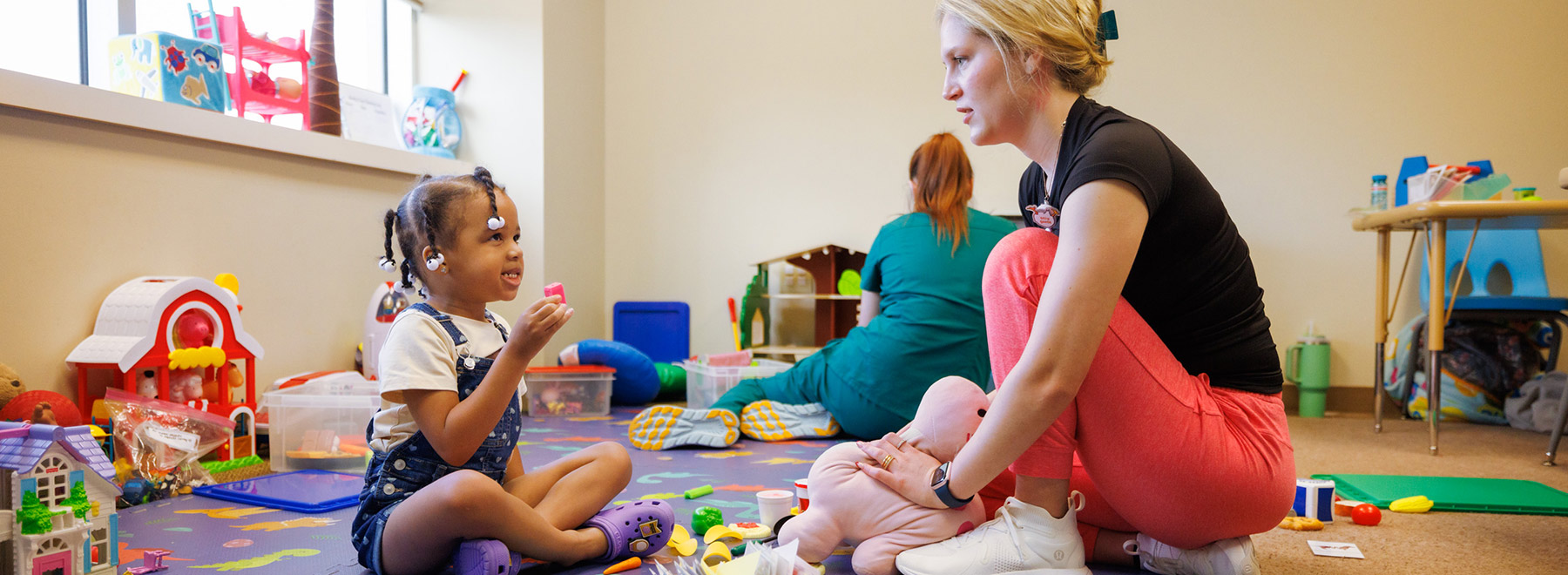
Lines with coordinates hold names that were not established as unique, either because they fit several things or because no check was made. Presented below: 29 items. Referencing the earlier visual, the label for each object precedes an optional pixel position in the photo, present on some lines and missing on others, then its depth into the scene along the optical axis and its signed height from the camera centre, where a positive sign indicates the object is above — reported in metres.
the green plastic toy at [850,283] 3.47 -0.06
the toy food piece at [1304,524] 1.51 -0.43
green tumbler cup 3.16 -0.37
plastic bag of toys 1.81 -0.36
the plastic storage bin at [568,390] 2.99 -0.41
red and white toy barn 2.02 -0.18
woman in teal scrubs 2.36 -0.16
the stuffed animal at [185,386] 2.15 -0.29
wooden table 2.25 +0.13
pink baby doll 1.20 -0.33
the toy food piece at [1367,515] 1.55 -0.42
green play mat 1.66 -0.44
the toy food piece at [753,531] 1.40 -0.41
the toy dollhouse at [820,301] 3.52 -0.13
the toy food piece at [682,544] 1.36 -0.42
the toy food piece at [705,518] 1.47 -0.41
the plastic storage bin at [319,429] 2.10 -0.38
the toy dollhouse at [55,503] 1.04 -0.28
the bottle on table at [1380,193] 2.87 +0.24
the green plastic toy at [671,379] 3.34 -0.42
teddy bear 1.79 -0.24
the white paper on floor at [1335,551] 1.36 -0.43
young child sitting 1.14 -0.23
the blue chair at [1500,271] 2.93 -0.01
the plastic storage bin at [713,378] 2.86 -0.36
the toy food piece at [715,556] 1.26 -0.40
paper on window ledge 3.12 +0.53
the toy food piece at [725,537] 1.39 -0.42
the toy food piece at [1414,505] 1.65 -0.43
